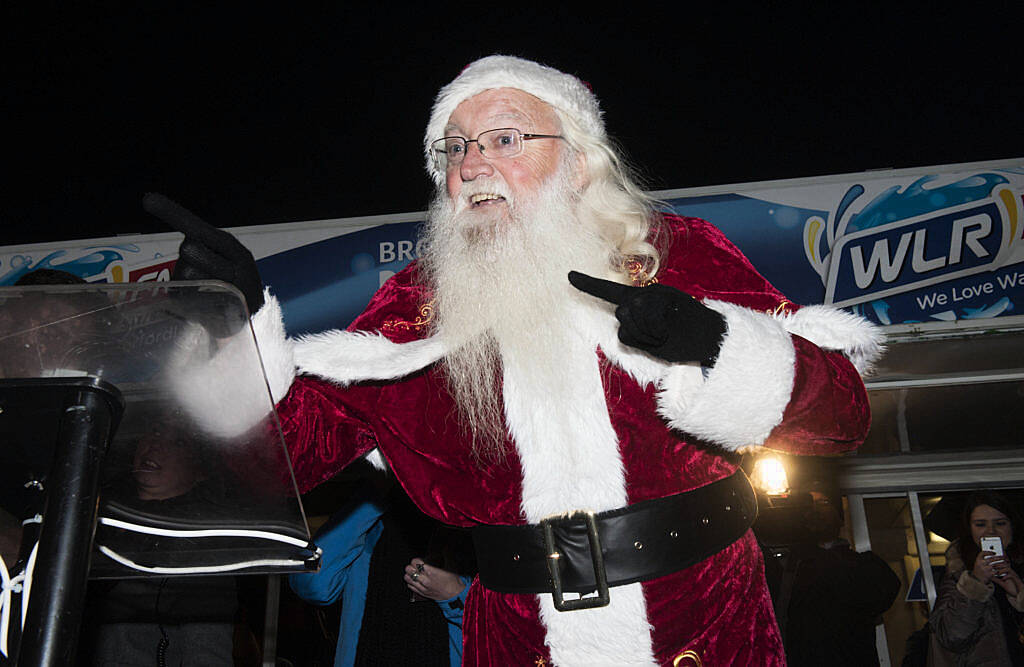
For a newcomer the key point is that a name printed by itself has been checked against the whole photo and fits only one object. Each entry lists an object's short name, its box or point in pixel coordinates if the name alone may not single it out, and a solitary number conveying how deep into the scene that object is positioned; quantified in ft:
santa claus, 4.80
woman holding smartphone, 11.22
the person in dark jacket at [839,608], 11.31
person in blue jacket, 9.56
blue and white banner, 11.12
